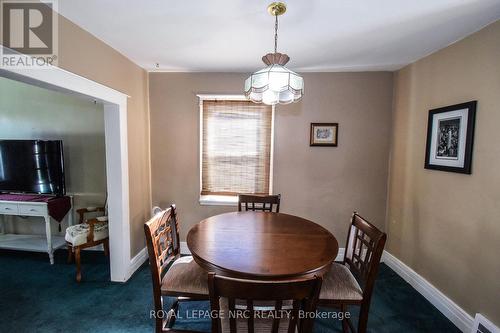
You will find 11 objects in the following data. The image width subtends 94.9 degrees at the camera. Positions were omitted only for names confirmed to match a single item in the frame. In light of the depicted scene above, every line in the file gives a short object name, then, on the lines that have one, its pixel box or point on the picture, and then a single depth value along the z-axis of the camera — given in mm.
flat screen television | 2791
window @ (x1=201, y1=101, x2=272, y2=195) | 2926
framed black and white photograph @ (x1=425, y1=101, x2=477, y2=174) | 1815
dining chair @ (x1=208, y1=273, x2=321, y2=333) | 875
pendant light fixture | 1432
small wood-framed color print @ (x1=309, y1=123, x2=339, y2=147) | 2805
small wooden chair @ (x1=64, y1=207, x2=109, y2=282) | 2367
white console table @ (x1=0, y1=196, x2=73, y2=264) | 2684
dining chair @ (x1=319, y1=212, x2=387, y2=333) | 1419
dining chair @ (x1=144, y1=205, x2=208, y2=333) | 1526
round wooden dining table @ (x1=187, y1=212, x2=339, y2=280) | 1252
